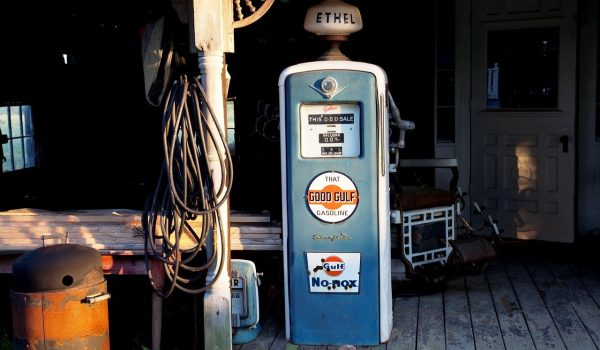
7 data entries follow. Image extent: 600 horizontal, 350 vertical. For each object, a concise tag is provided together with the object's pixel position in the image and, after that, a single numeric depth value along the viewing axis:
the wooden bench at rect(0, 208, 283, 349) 5.47
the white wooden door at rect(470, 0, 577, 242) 7.46
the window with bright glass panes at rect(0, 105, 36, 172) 8.57
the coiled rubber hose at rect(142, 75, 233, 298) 4.69
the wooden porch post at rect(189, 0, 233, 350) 4.81
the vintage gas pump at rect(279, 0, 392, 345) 5.03
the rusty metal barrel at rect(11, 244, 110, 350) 4.57
